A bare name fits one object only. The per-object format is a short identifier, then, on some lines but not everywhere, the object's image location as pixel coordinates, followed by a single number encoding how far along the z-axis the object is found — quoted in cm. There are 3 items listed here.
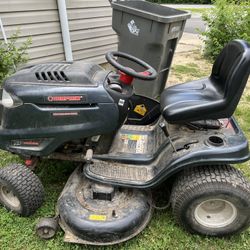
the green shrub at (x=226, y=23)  633
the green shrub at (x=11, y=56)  368
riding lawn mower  209
